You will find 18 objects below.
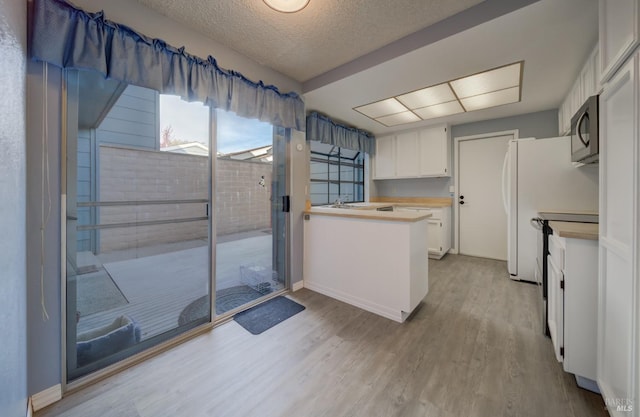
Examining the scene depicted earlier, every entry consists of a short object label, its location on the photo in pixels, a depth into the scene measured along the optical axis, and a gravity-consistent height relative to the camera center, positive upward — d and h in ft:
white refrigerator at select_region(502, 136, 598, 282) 8.34 +0.74
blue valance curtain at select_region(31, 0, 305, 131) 4.22 +3.15
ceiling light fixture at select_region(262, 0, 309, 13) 5.13 +4.37
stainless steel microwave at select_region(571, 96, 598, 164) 4.90 +1.77
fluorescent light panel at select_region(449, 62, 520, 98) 7.69 +4.41
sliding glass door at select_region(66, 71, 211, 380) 4.82 -0.31
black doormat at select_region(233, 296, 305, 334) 6.78 -3.28
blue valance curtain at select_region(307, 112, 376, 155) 10.96 +3.83
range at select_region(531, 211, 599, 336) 6.12 -0.98
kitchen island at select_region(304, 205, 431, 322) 6.95 -1.65
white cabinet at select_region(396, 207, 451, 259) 12.95 -1.35
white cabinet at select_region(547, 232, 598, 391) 4.34 -1.86
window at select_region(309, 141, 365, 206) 12.92 +1.99
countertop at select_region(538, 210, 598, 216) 7.95 -0.11
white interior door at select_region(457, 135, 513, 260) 12.83 +0.56
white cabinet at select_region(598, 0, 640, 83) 3.05 +2.50
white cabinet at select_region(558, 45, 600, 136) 6.24 +3.71
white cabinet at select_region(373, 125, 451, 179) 13.46 +3.21
